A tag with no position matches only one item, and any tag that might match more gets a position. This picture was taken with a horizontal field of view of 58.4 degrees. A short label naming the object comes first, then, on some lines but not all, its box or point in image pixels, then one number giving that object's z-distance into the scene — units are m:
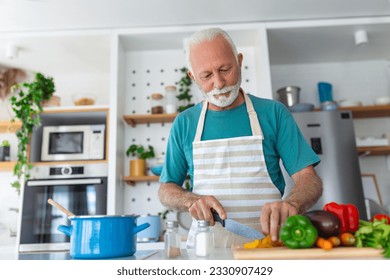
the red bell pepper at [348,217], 0.83
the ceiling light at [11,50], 3.05
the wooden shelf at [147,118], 2.88
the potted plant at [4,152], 3.04
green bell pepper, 0.75
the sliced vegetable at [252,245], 0.83
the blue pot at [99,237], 0.82
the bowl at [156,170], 2.74
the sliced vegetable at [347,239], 0.79
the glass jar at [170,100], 2.95
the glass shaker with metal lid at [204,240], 0.79
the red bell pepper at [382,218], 0.86
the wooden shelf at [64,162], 2.72
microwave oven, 2.77
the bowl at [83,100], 3.03
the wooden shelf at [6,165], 2.89
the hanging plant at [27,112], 2.71
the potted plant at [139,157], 2.90
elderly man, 1.32
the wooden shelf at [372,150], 3.09
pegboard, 2.99
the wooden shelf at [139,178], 2.81
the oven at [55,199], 2.57
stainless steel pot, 3.12
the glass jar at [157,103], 2.97
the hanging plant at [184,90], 3.02
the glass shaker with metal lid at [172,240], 0.85
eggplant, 0.80
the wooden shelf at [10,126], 2.88
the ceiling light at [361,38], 2.99
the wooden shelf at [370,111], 3.10
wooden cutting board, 0.70
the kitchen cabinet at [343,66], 3.01
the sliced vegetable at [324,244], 0.72
